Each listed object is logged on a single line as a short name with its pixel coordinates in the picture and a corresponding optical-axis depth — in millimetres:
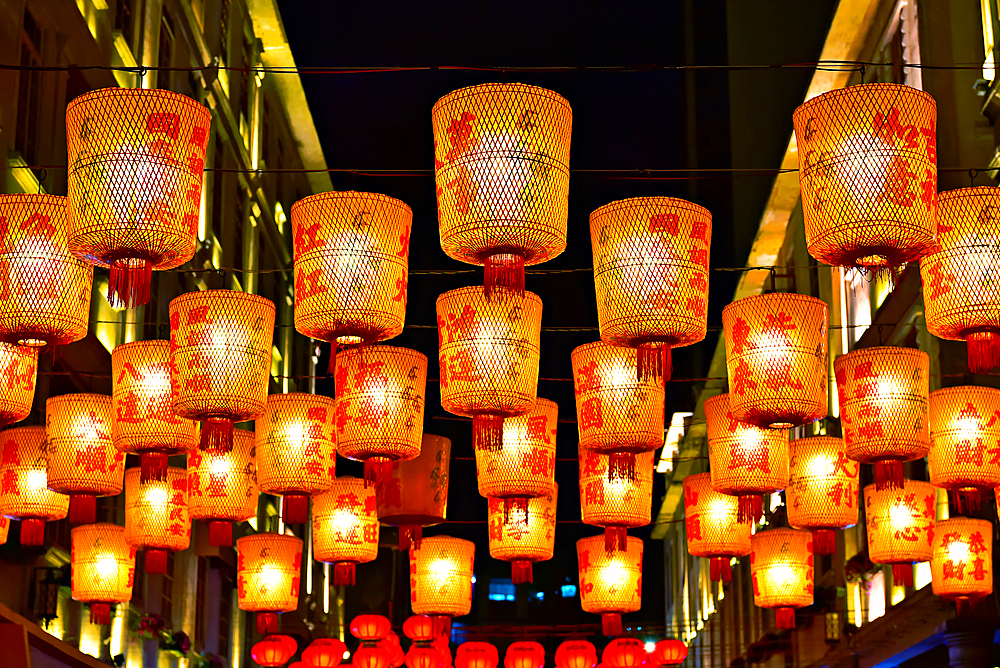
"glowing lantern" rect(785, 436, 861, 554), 12109
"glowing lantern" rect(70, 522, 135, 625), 13344
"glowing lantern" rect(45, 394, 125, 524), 10531
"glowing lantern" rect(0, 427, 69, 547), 11055
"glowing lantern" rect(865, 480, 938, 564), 12375
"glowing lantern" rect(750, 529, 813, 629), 14375
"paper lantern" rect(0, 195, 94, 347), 8211
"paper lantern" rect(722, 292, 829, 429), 9375
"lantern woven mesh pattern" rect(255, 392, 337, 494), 10867
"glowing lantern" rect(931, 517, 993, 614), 12586
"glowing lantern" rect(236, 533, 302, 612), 14438
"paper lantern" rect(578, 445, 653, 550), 11727
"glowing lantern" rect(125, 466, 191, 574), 12125
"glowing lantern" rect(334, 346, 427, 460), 9992
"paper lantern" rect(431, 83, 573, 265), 7344
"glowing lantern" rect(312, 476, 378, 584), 12961
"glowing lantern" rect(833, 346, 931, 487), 9961
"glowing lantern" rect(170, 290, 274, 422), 9008
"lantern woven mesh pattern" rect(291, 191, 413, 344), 8195
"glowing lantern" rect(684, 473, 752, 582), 13078
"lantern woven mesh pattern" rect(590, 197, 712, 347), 8312
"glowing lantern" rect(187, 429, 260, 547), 11516
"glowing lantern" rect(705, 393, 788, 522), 10984
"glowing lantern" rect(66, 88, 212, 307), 7254
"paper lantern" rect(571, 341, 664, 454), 9992
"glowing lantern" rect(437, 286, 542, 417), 8891
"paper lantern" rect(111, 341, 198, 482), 9914
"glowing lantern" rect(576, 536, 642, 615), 14883
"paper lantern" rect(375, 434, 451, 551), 11758
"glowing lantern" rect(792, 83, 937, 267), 7230
